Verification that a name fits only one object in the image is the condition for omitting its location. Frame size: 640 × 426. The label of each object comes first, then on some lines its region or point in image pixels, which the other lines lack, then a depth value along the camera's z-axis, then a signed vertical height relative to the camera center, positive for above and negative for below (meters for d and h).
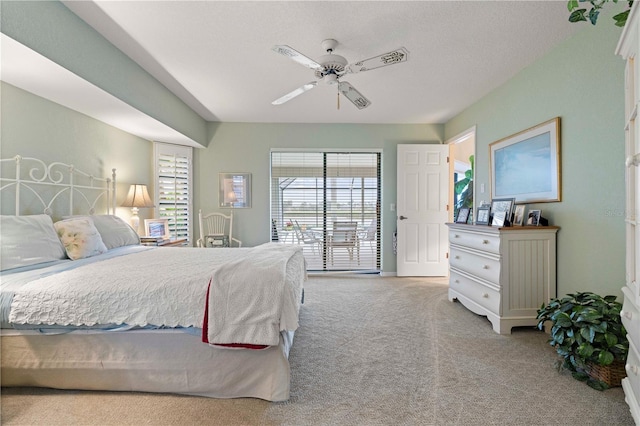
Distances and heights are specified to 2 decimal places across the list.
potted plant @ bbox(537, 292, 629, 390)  1.81 -0.77
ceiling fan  2.17 +1.16
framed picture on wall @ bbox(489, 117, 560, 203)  2.69 +0.50
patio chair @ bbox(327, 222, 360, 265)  5.23 -0.38
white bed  1.68 -0.66
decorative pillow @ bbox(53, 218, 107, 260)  2.37 -0.20
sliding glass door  5.17 +0.17
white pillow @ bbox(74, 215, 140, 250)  2.88 -0.19
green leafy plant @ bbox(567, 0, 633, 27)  1.32 +0.90
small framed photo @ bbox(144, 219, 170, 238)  4.06 -0.20
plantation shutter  4.52 +0.40
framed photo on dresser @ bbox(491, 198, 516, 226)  2.88 +0.08
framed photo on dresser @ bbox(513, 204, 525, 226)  2.93 -0.01
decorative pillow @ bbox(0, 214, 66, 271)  1.97 -0.20
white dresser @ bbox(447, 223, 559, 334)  2.69 -0.52
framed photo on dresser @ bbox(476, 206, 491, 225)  3.21 -0.01
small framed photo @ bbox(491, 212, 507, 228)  2.89 -0.05
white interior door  4.90 +0.03
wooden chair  4.91 -0.25
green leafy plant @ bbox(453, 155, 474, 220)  5.62 +0.46
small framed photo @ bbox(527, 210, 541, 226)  2.75 -0.03
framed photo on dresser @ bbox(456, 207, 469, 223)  3.67 -0.02
